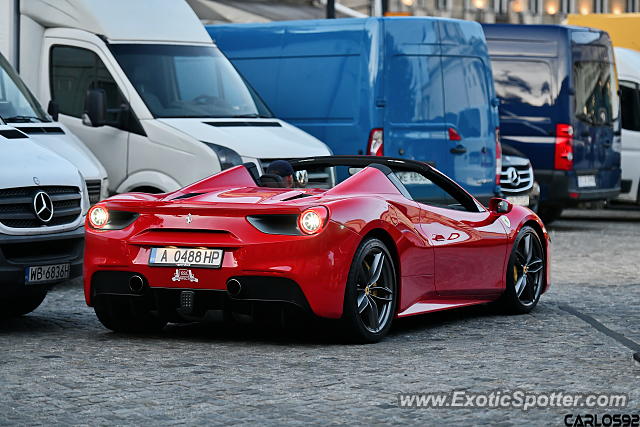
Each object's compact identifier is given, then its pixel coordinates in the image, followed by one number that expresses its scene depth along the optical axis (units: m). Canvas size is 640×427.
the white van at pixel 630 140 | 24.23
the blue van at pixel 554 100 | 21.61
